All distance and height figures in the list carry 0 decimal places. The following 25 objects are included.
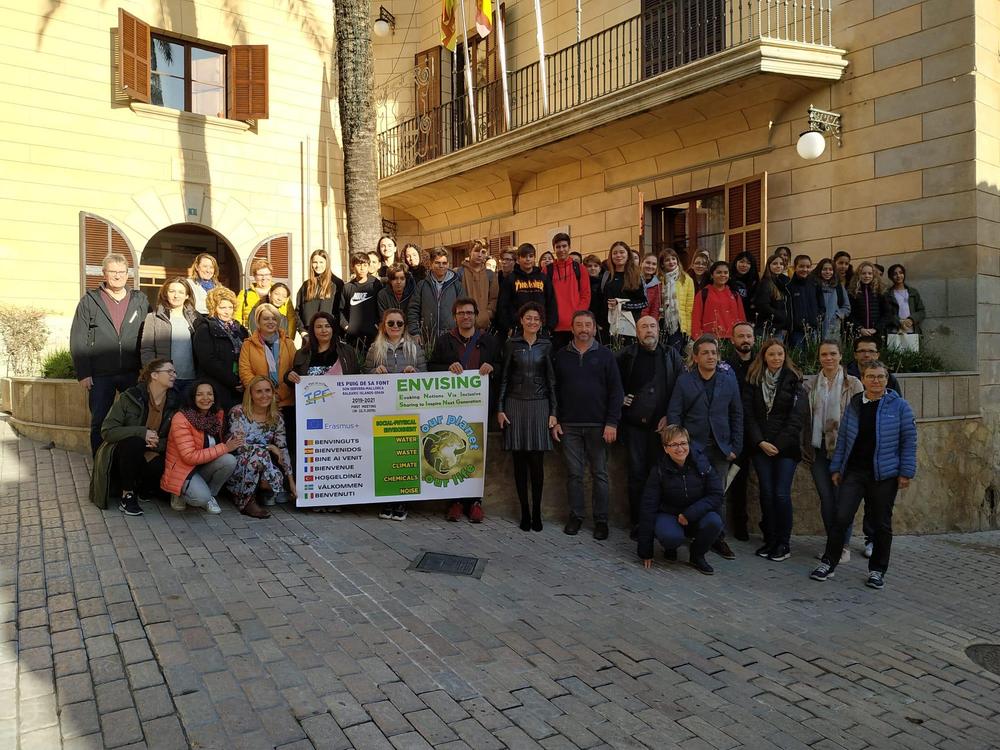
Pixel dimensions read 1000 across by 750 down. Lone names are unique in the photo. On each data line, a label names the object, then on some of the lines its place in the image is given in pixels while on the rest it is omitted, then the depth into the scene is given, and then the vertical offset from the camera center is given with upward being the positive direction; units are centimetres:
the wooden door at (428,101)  1812 +650
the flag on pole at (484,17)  1384 +645
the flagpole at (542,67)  1384 +554
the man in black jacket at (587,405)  675 -42
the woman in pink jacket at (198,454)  612 -76
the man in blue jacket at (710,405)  658 -42
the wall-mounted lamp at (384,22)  1877 +863
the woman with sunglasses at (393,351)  688 +9
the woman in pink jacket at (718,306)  836 +58
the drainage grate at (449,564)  552 -155
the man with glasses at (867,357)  657 -1
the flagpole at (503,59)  1430 +591
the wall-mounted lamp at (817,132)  1062 +329
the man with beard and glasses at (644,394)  686 -33
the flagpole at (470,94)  1541 +561
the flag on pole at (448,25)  1455 +660
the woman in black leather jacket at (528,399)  675 -36
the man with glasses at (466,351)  693 +8
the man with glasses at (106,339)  664 +22
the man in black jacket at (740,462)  696 -99
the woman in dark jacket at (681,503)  610 -120
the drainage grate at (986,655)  496 -207
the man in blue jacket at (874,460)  612 -87
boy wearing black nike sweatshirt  802 +59
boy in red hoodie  825 +77
